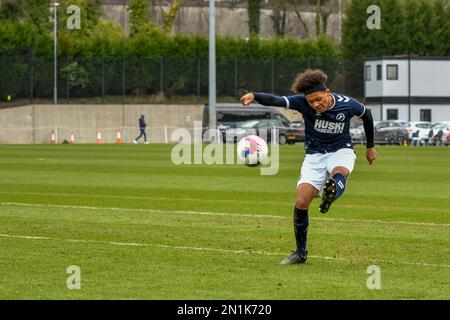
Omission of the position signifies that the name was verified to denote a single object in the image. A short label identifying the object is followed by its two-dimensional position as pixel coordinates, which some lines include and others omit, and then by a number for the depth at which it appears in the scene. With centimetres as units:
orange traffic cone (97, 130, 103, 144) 7075
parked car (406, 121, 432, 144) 6378
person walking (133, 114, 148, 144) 6906
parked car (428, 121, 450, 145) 6169
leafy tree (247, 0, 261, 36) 9594
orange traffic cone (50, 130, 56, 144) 7099
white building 8012
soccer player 1301
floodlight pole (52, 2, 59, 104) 7600
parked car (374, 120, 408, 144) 6475
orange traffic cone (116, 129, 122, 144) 7124
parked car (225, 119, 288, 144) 6297
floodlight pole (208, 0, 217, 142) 5338
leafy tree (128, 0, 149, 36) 9069
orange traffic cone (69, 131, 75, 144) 7129
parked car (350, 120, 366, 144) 6475
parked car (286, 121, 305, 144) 6550
